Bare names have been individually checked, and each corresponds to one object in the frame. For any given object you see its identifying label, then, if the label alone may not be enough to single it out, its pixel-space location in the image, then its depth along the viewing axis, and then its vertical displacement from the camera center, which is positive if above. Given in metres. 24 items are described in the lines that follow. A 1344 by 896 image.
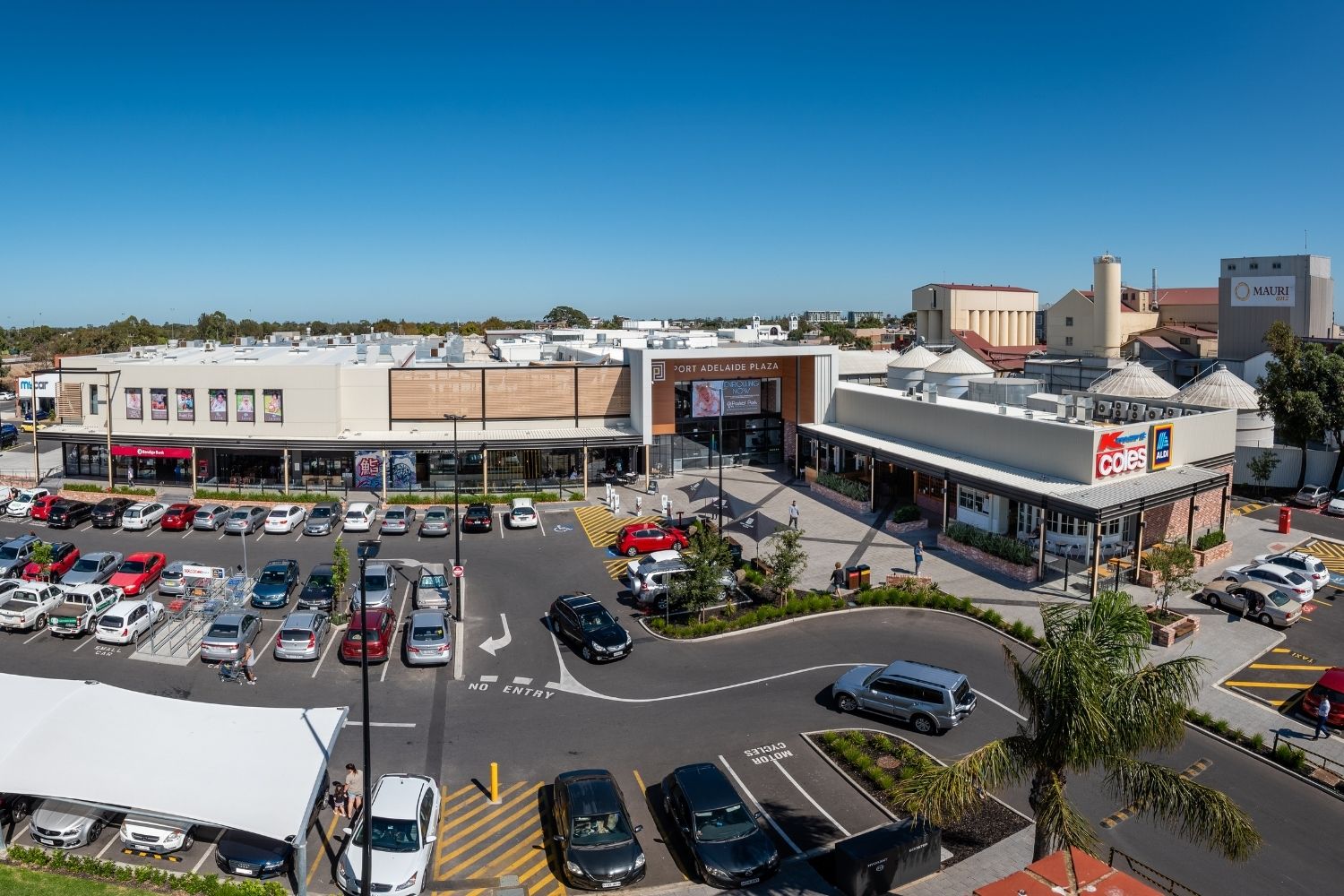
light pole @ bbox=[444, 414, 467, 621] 29.23 -7.96
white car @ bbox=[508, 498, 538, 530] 40.69 -7.36
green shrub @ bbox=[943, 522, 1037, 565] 32.00 -7.17
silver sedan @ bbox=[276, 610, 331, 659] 24.98 -8.03
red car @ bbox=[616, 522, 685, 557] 36.03 -7.55
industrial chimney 81.94 +4.84
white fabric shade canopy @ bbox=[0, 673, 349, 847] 15.32 -7.46
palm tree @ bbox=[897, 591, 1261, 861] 11.80 -5.36
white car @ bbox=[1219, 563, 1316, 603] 29.38 -7.71
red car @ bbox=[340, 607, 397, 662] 25.03 -8.09
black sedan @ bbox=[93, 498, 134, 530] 40.31 -7.10
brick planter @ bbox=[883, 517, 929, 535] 38.75 -7.59
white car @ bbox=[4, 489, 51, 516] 42.50 -6.92
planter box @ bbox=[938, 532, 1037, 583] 31.67 -7.80
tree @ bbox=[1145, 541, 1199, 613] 27.33 -6.78
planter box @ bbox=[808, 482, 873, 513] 42.22 -7.14
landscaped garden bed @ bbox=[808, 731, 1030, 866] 16.58 -8.97
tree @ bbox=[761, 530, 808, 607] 29.16 -7.03
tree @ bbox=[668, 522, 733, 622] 28.34 -7.30
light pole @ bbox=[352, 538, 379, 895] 13.83 -5.45
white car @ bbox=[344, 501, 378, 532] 39.66 -7.24
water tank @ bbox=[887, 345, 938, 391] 56.34 -0.62
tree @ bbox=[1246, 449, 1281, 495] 47.03 -5.96
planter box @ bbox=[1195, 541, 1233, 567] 33.81 -7.84
